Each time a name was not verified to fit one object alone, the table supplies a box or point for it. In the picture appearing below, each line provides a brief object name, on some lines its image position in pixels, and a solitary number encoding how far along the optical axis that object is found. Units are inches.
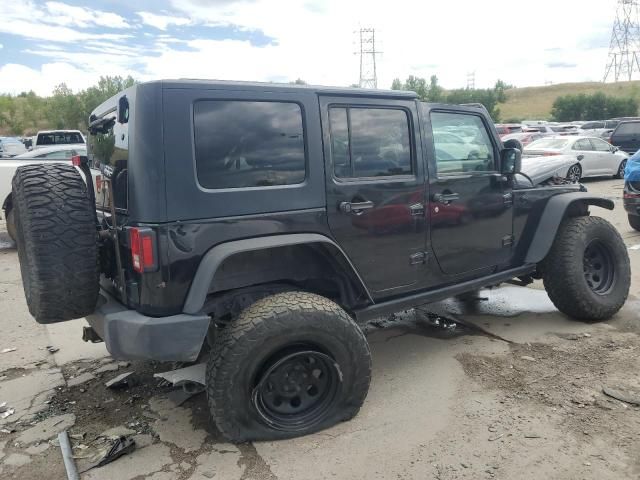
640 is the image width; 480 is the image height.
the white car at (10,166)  341.4
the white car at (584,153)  583.2
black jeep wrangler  107.2
